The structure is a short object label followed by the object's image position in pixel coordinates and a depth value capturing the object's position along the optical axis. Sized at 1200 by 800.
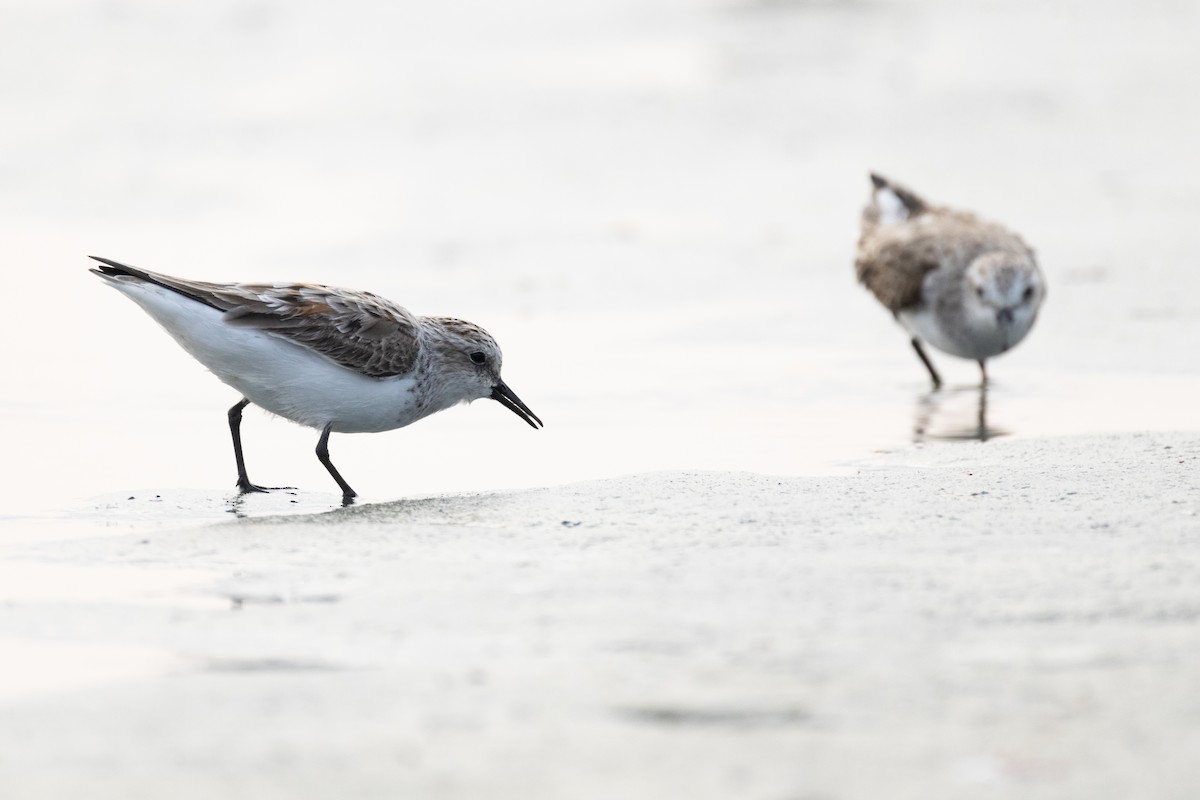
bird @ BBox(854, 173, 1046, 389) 18.05
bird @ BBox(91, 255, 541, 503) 12.19
